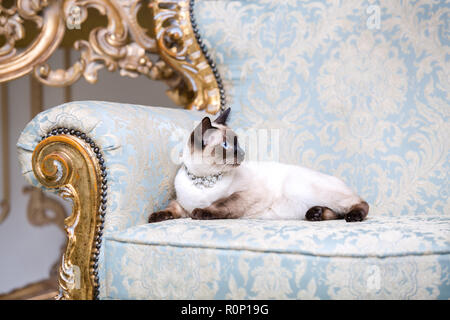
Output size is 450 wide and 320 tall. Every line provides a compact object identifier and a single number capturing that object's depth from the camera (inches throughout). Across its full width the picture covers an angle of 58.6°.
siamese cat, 55.0
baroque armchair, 40.5
